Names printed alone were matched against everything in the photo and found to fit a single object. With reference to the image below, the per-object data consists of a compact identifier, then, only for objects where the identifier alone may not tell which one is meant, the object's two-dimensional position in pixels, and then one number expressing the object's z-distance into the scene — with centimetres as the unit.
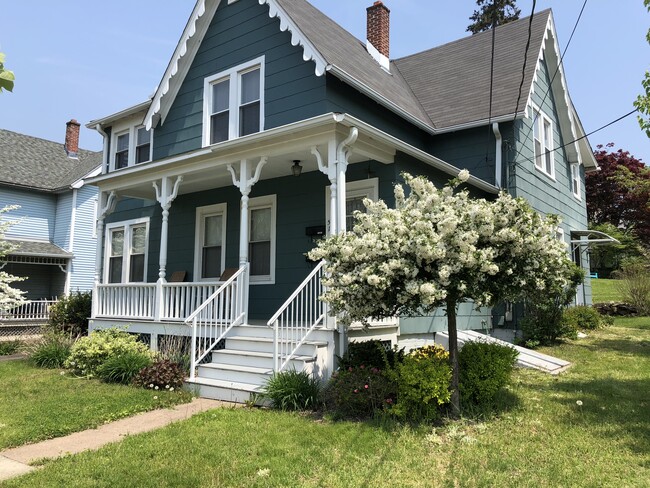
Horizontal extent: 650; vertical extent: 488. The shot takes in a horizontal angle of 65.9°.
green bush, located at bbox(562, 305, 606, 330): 1295
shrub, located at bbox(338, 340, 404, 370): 677
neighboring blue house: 2091
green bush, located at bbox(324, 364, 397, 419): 575
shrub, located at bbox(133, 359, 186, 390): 759
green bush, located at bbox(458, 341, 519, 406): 588
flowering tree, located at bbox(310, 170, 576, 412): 523
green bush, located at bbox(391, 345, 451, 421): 539
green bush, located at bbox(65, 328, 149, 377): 884
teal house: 812
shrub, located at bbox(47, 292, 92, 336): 1265
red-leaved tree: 2741
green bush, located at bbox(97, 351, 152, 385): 821
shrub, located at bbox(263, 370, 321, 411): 625
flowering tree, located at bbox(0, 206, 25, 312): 1164
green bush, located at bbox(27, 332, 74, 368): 1005
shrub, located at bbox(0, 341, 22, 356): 1320
